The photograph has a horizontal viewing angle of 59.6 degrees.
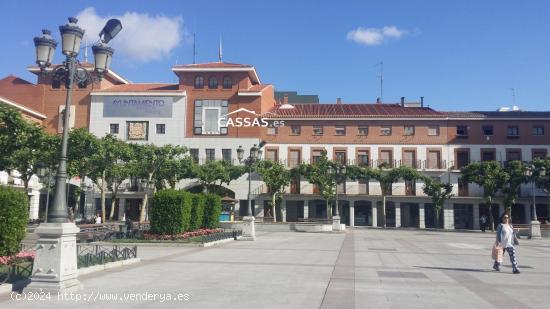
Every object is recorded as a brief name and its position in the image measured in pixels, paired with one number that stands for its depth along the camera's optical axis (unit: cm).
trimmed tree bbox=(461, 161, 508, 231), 4191
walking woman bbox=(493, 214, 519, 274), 1332
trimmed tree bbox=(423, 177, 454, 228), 4456
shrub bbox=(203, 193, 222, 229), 2538
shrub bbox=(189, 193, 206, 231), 2269
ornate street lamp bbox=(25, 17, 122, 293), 873
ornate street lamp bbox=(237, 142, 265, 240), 2406
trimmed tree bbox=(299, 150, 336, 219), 4372
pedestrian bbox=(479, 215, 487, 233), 4229
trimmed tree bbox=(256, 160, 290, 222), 4431
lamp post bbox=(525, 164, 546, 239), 3309
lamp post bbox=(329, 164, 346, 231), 3476
